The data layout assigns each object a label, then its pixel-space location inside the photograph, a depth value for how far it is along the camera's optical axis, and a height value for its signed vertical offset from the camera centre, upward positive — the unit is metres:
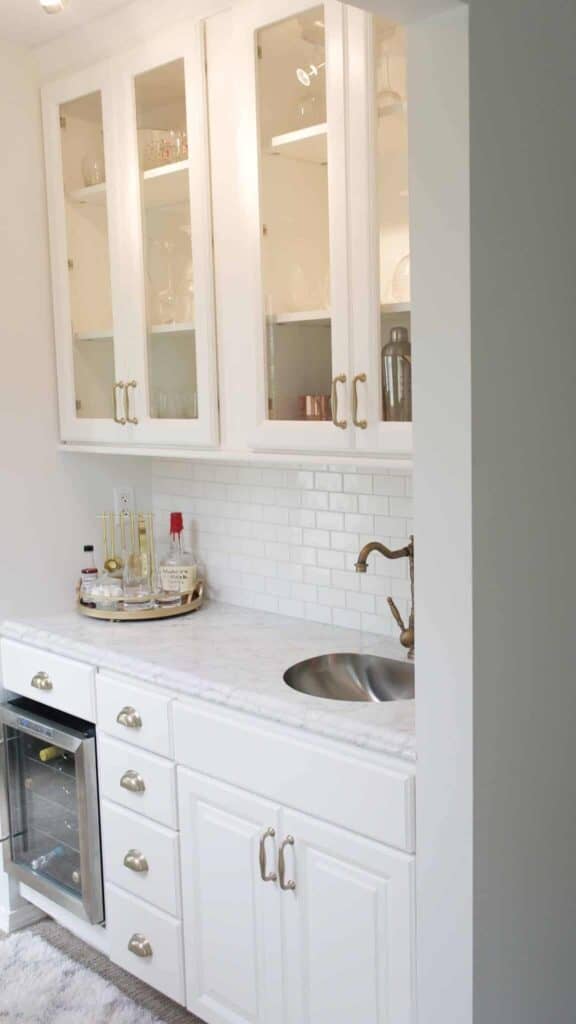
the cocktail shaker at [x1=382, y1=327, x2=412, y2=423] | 2.10 +0.00
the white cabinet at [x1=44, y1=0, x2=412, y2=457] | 2.09 +0.35
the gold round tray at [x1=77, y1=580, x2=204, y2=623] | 2.83 -0.64
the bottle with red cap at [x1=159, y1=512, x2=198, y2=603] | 2.96 -0.55
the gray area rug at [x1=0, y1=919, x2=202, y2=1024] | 2.51 -1.56
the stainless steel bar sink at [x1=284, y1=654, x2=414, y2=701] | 2.41 -0.72
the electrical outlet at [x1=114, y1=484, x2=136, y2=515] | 3.22 -0.36
